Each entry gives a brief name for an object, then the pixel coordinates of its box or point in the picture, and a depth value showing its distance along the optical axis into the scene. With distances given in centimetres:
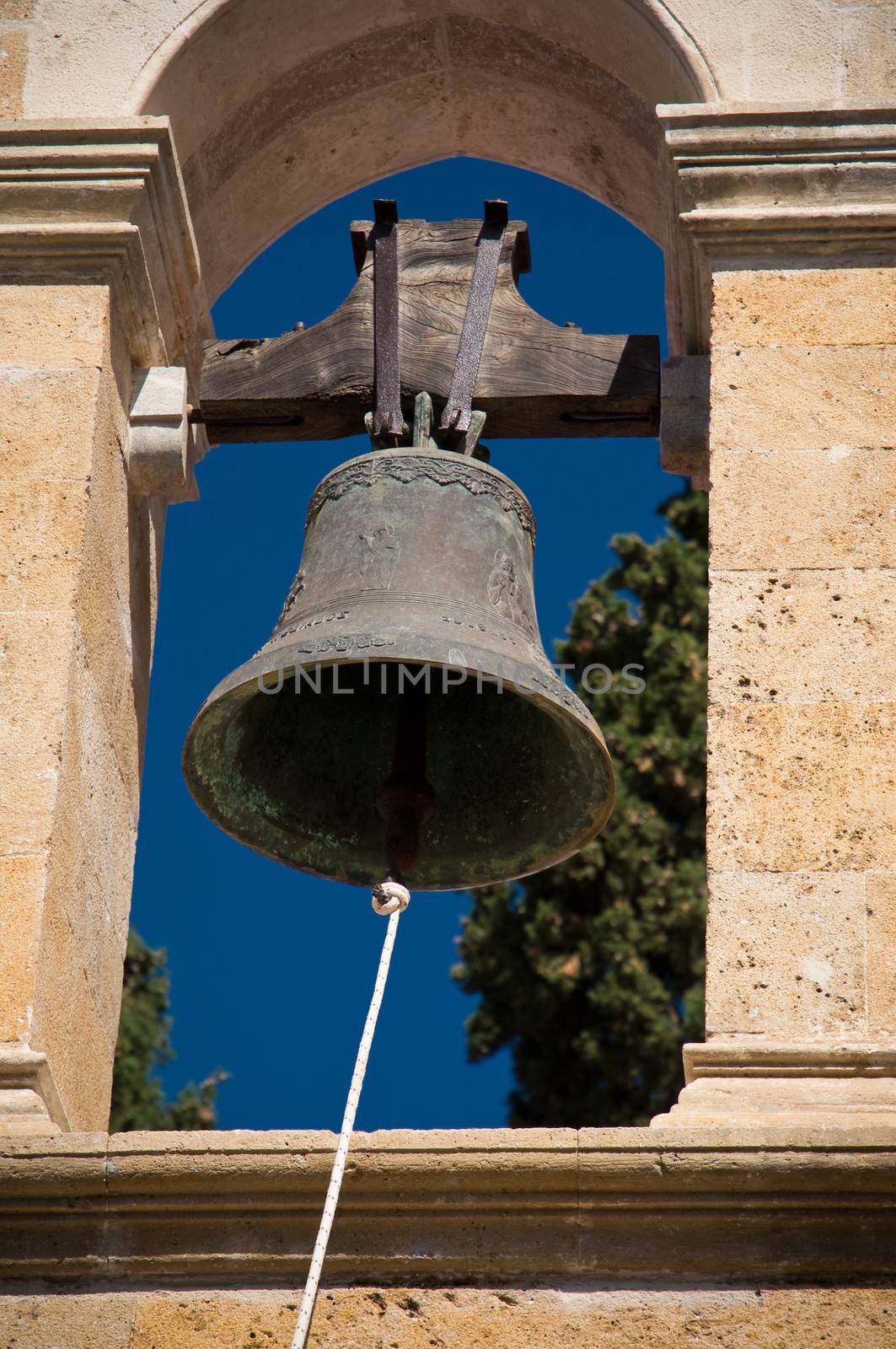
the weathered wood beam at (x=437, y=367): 1027
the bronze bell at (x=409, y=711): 879
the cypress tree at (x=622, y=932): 2300
